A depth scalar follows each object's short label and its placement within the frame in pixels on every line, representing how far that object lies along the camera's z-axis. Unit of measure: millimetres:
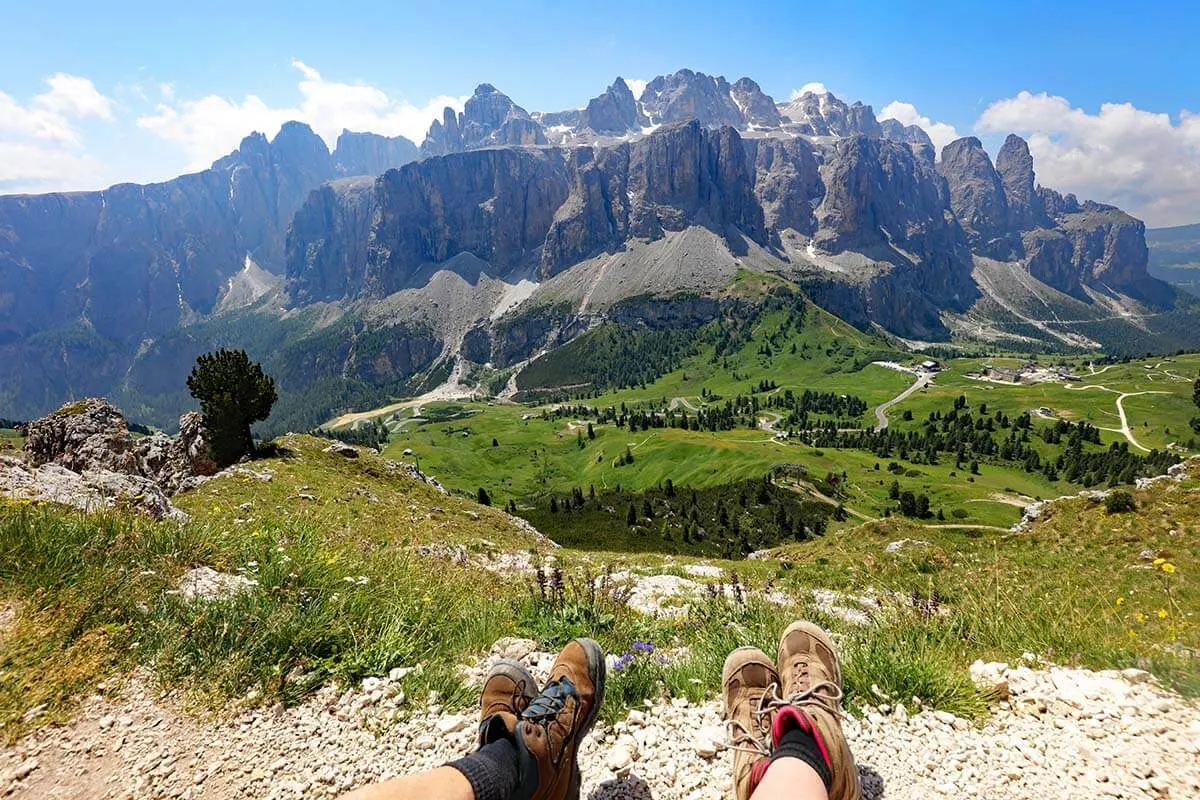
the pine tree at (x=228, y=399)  32906
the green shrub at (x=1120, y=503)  22938
